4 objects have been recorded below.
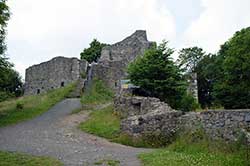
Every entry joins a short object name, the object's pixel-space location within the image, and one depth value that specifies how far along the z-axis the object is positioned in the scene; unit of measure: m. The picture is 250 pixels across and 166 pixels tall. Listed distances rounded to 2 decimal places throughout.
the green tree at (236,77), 17.47
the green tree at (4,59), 11.68
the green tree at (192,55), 28.61
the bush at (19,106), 13.45
